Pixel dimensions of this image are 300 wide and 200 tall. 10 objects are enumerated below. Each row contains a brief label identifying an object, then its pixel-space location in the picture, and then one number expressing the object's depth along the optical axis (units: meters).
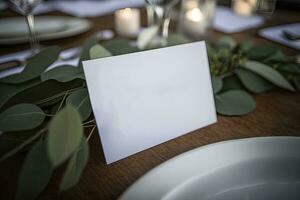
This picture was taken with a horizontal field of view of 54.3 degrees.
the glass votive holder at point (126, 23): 0.69
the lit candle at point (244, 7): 0.90
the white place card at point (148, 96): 0.27
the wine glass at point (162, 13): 0.60
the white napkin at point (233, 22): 0.77
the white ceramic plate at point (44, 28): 0.66
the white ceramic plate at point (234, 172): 0.23
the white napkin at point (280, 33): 0.62
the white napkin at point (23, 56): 0.50
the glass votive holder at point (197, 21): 0.72
